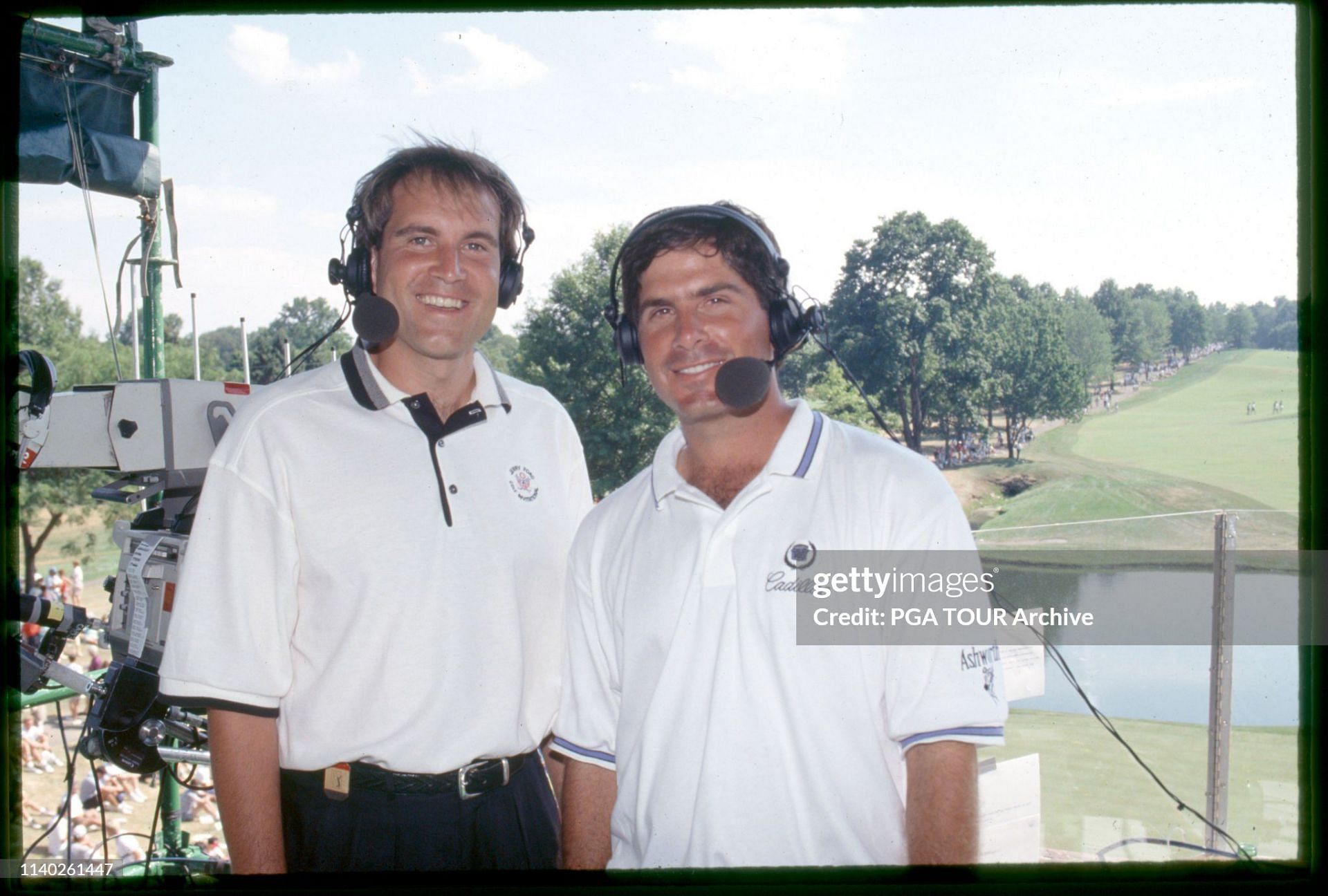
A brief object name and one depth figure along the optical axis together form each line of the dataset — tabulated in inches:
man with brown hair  67.5
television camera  90.0
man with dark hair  60.1
